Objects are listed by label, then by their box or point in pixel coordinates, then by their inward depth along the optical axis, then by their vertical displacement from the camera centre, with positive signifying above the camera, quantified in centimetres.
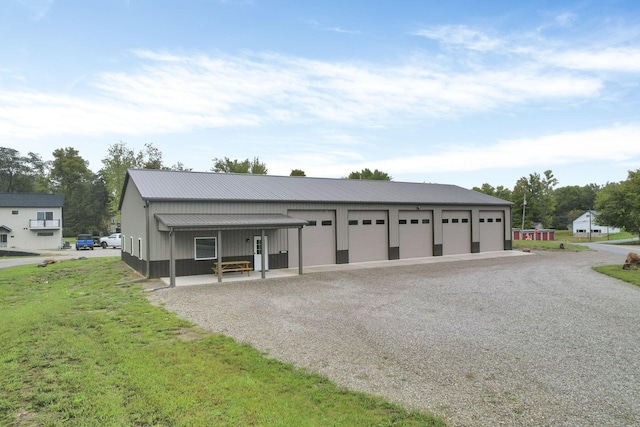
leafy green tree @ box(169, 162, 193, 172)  6293 +886
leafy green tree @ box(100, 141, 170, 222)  5528 +837
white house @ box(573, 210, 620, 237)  7538 -286
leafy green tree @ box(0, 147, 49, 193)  6631 +821
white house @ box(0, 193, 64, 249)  4319 +5
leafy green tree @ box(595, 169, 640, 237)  4875 +107
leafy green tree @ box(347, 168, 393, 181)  6124 +691
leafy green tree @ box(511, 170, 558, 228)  7056 +299
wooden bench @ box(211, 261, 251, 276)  1706 -217
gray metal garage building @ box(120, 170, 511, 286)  1703 -12
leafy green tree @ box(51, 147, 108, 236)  6309 +554
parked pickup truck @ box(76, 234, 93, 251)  3831 -216
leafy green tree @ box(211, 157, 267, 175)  5684 +800
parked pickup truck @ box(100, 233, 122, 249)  4022 -213
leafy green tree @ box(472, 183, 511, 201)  6962 +448
